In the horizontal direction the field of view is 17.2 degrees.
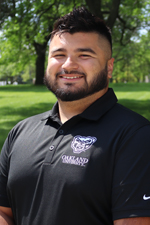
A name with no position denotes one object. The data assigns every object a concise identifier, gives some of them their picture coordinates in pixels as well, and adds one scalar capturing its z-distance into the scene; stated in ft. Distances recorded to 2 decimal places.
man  3.48
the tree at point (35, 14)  31.22
